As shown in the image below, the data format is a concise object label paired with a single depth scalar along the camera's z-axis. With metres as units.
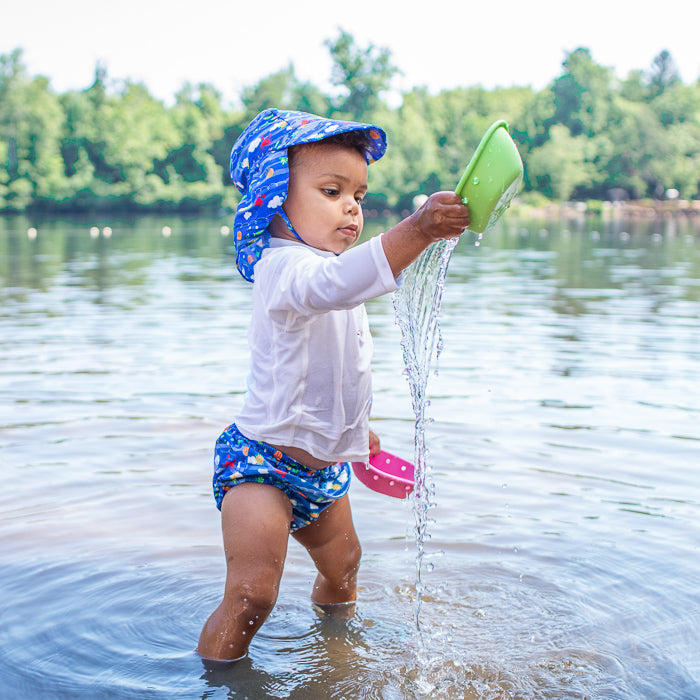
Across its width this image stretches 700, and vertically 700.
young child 2.66
